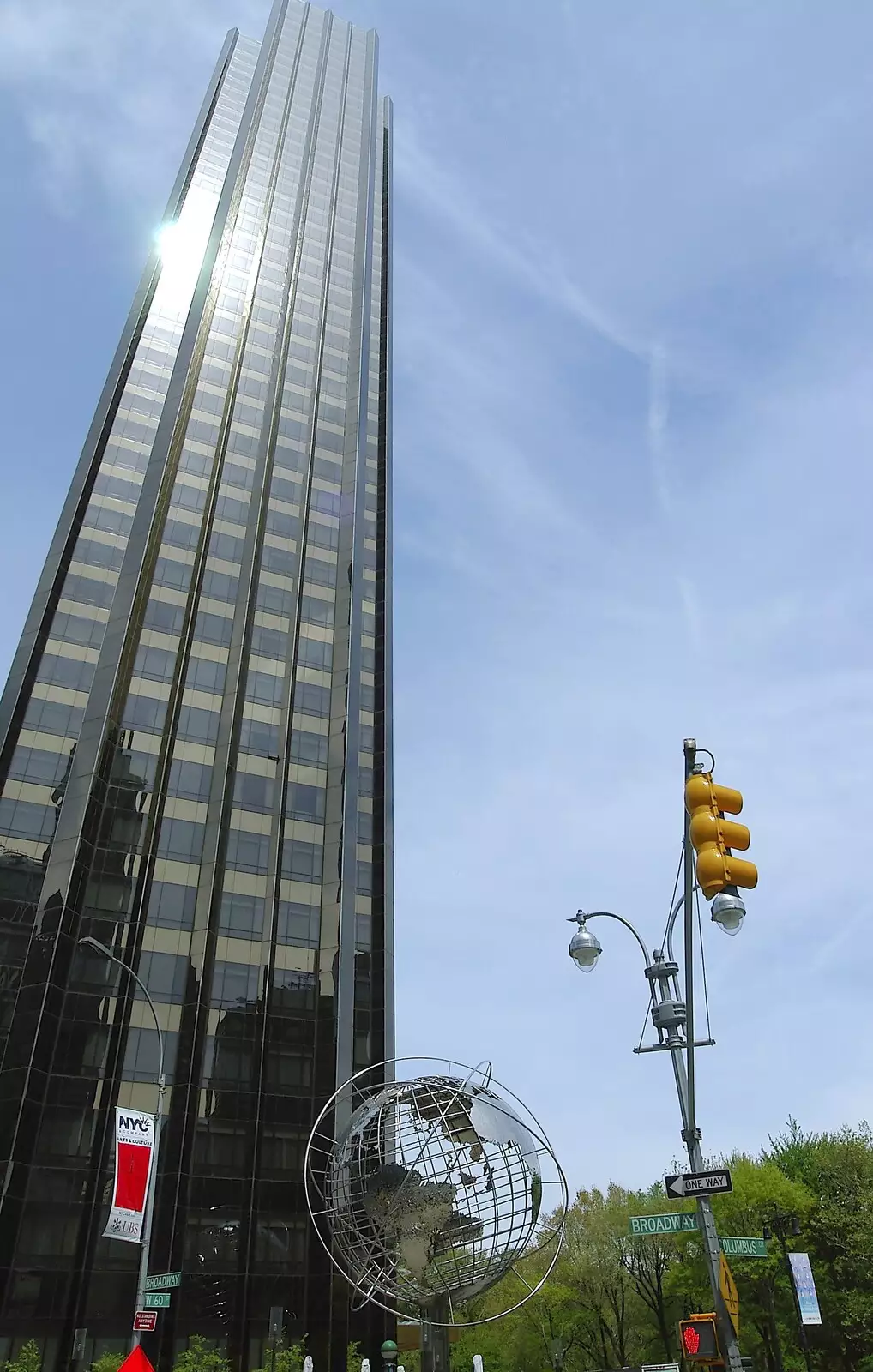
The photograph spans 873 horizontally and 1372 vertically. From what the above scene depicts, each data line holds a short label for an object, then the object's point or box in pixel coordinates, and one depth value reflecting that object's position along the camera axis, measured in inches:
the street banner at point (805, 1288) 1097.9
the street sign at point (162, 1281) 848.9
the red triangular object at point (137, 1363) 645.3
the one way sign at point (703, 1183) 581.6
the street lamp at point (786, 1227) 1203.0
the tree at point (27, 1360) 1430.9
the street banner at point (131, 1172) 820.0
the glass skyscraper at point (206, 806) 1701.5
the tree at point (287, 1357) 1576.0
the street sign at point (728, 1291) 539.5
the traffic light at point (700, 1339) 655.8
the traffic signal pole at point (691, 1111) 538.9
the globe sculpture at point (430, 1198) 600.1
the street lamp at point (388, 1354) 928.9
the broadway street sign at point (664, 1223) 600.1
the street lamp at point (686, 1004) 531.2
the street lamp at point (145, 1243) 842.2
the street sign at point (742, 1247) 596.4
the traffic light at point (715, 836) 428.8
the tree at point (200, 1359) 1536.7
